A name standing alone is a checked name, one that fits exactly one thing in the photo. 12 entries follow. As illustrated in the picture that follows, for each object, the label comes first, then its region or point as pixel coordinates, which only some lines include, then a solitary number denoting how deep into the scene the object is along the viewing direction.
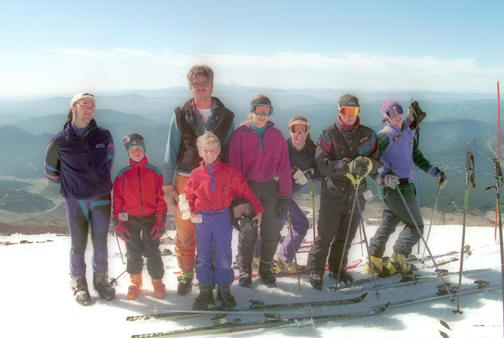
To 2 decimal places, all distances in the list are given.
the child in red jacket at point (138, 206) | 4.45
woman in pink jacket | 4.58
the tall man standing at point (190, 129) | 4.48
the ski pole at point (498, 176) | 3.75
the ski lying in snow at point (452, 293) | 4.59
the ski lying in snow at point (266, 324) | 3.91
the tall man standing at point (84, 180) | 4.31
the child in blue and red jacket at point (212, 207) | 4.22
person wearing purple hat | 5.04
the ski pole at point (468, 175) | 4.10
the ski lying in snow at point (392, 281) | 5.04
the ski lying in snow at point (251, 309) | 4.26
